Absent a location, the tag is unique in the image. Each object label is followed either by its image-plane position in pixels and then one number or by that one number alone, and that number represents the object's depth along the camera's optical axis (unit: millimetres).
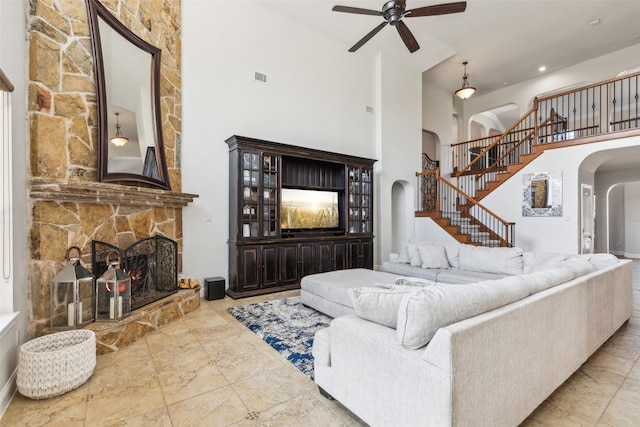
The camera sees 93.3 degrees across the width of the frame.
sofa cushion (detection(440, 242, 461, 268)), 4828
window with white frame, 2211
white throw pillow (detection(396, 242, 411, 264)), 5109
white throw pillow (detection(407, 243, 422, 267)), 4930
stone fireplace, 2727
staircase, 6941
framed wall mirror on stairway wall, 6562
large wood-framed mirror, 3244
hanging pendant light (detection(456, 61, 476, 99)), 8039
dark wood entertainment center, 4746
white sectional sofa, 1328
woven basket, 2051
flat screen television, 5516
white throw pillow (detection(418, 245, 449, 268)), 4793
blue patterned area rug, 2724
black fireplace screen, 3237
